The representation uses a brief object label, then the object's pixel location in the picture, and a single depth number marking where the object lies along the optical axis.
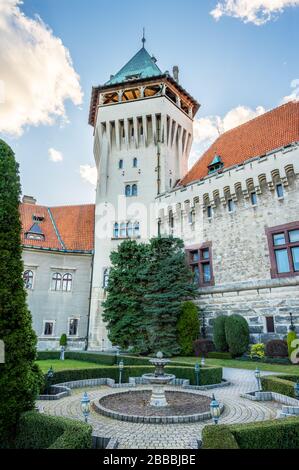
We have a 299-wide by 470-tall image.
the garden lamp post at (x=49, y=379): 11.54
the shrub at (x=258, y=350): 16.15
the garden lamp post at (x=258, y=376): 10.96
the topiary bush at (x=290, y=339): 16.08
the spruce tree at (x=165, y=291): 20.38
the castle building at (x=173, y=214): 19.22
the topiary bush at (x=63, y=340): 26.17
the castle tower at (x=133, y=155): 28.08
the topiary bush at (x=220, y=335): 19.12
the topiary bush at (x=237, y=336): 18.12
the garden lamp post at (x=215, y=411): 6.59
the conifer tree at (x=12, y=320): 6.45
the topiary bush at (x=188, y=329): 20.14
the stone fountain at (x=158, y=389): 9.37
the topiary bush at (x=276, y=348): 16.55
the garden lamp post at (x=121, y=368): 13.49
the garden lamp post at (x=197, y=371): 12.27
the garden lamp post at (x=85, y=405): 7.20
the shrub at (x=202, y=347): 19.75
